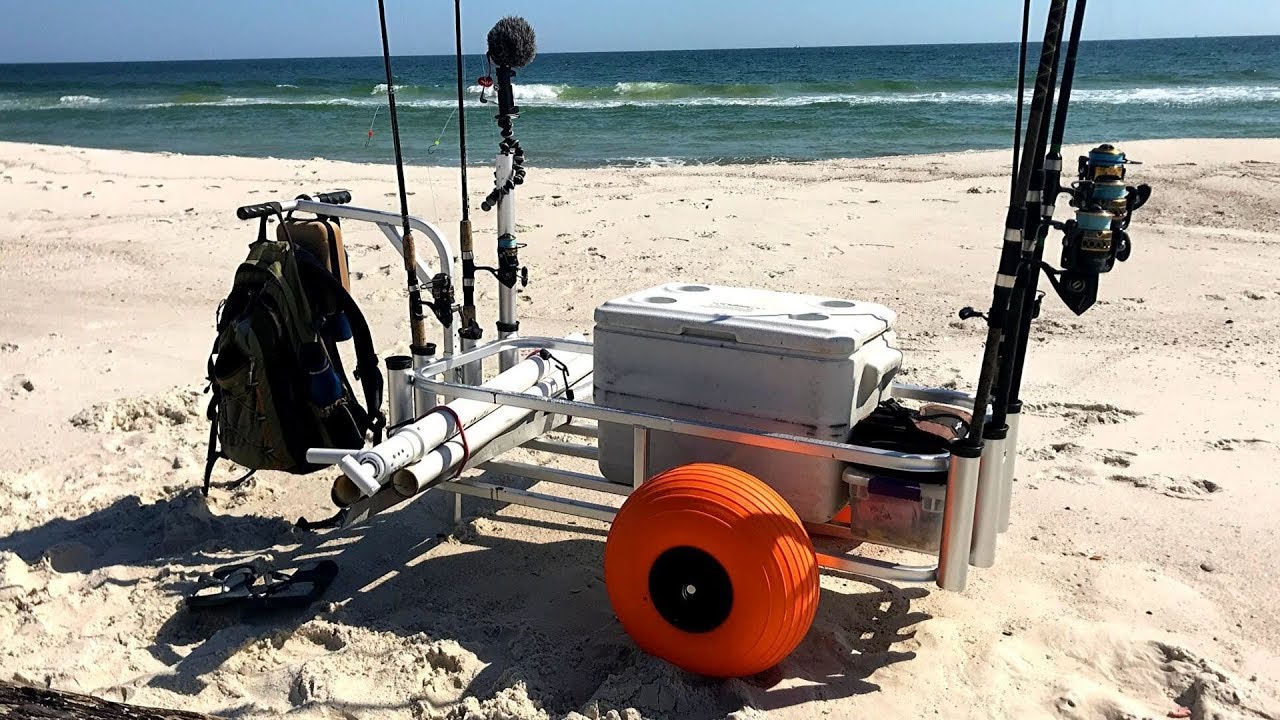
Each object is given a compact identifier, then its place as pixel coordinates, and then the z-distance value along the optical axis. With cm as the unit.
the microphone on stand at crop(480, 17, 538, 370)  441
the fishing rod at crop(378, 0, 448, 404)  425
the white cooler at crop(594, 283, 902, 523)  333
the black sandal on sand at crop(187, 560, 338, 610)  377
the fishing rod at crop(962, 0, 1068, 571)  289
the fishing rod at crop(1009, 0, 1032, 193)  356
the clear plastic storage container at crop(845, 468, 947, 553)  327
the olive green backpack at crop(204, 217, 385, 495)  400
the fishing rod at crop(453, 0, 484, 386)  448
